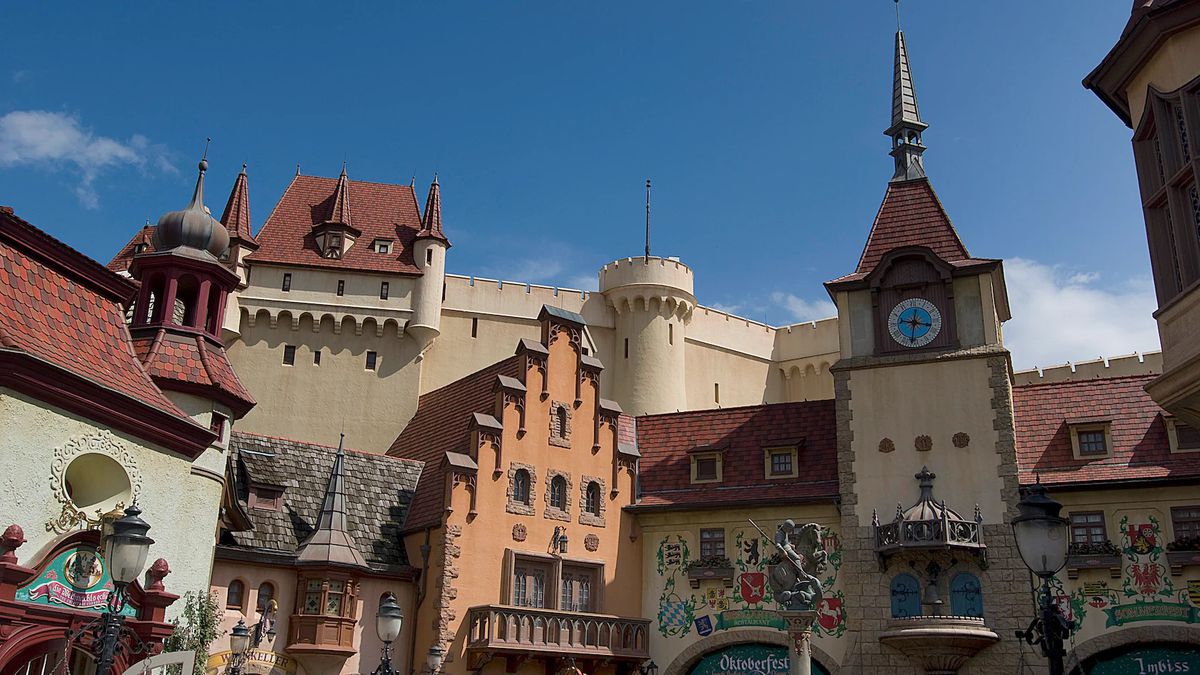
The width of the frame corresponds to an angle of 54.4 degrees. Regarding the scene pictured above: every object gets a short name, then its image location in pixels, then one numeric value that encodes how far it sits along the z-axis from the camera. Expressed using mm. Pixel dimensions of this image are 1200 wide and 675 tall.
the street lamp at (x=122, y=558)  13633
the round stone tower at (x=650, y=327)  53875
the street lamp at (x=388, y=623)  19453
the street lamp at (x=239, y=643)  25906
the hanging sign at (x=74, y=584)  18781
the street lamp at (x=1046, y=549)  12516
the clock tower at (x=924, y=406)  31516
